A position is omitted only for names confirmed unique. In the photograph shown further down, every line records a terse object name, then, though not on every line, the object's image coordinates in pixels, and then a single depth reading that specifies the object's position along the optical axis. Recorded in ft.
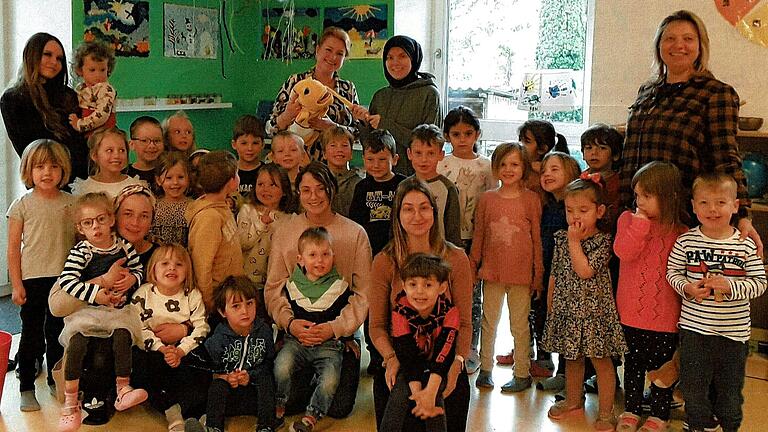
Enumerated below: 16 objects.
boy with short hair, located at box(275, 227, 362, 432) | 10.07
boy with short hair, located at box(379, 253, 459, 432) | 8.57
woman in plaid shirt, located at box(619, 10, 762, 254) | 9.82
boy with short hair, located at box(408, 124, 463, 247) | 11.18
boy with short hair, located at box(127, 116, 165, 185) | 11.70
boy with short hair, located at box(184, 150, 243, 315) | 10.48
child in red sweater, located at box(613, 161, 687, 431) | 9.59
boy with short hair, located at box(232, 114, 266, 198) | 11.87
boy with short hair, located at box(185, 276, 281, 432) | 9.93
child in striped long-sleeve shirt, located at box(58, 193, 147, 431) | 9.88
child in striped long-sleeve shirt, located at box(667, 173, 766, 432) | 9.13
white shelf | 16.96
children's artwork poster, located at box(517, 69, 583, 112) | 16.94
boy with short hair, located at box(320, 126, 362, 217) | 11.98
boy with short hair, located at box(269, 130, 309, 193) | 11.89
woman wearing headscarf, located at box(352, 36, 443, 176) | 12.70
